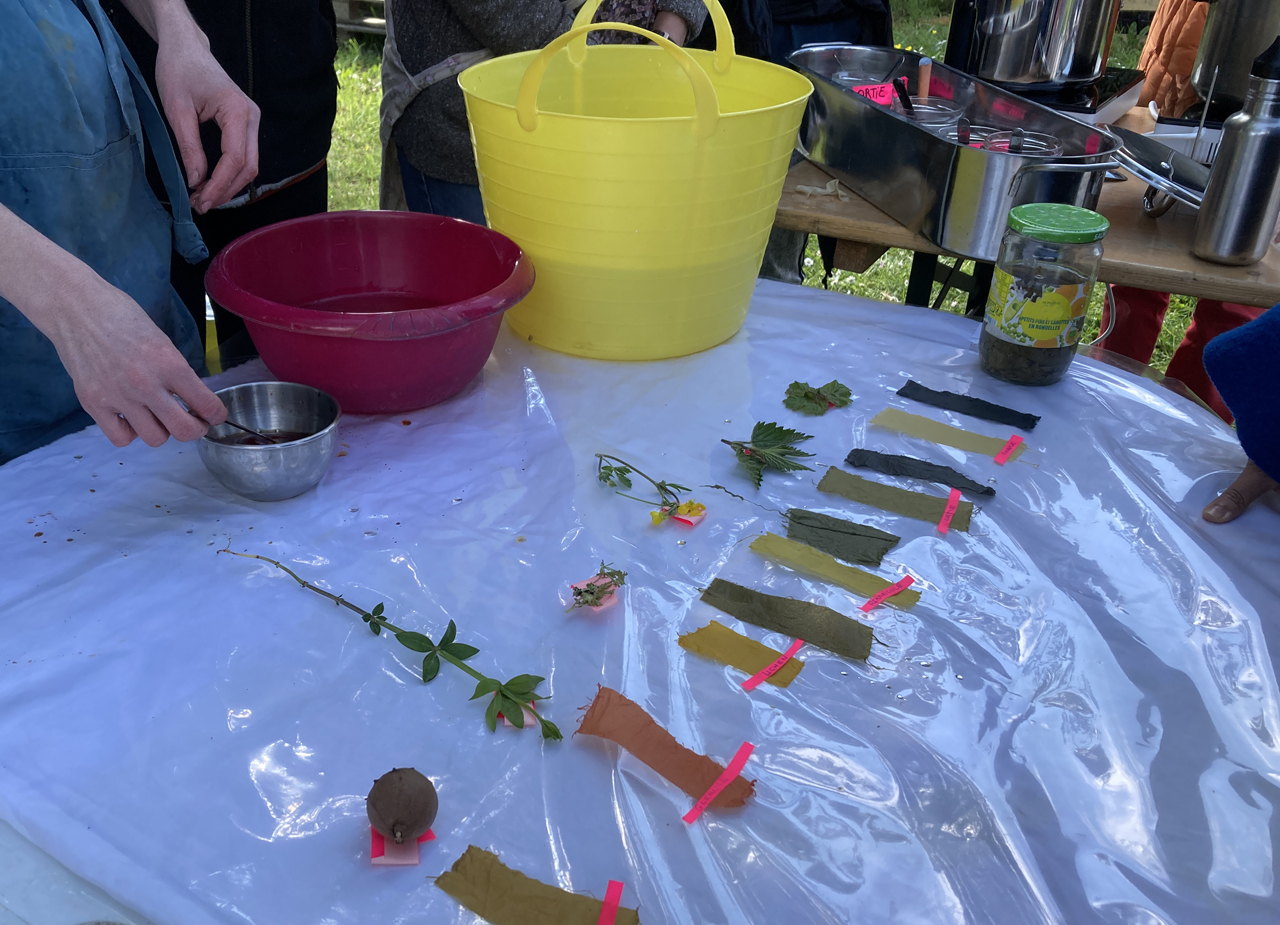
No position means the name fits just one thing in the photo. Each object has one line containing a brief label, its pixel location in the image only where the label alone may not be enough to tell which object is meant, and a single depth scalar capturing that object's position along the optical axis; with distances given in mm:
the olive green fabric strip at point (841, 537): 868
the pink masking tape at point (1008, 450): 1020
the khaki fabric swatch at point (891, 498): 927
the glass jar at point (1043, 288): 1077
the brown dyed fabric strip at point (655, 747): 636
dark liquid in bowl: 923
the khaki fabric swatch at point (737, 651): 737
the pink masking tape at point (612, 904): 558
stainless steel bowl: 860
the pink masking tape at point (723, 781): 623
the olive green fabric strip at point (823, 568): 820
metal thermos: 1261
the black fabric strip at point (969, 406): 1087
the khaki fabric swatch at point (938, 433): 1040
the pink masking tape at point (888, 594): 809
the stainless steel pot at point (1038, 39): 1732
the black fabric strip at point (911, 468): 976
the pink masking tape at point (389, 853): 578
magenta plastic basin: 945
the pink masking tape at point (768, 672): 726
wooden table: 1363
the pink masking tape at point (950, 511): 911
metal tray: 1307
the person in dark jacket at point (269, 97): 1318
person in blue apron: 743
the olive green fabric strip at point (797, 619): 766
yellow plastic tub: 1046
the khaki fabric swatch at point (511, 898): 559
